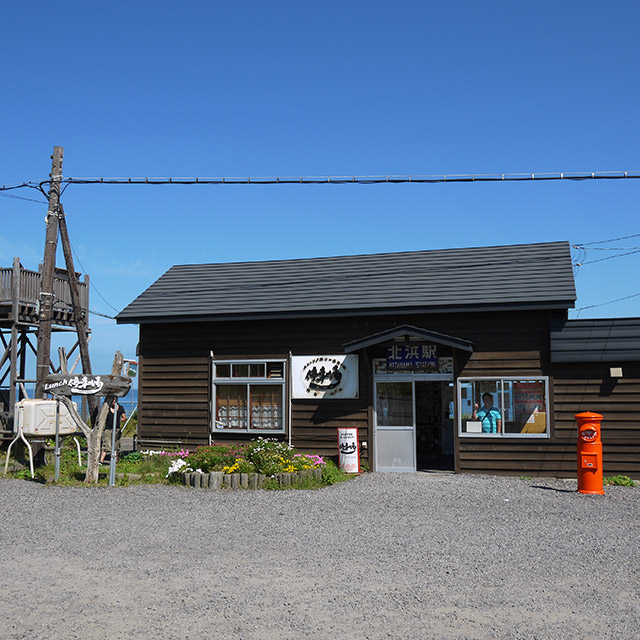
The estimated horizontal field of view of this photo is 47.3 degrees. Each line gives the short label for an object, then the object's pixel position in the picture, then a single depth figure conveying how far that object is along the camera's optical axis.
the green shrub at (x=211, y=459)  13.69
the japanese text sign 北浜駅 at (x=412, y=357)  15.66
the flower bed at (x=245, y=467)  13.17
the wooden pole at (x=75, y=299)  18.42
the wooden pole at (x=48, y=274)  17.28
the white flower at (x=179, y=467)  13.75
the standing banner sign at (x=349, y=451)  15.54
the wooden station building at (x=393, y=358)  14.71
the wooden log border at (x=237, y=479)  13.10
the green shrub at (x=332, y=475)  13.80
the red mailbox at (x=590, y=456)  12.77
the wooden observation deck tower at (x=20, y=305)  23.98
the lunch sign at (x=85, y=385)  14.10
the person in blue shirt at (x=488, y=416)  15.20
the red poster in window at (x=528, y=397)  14.96
